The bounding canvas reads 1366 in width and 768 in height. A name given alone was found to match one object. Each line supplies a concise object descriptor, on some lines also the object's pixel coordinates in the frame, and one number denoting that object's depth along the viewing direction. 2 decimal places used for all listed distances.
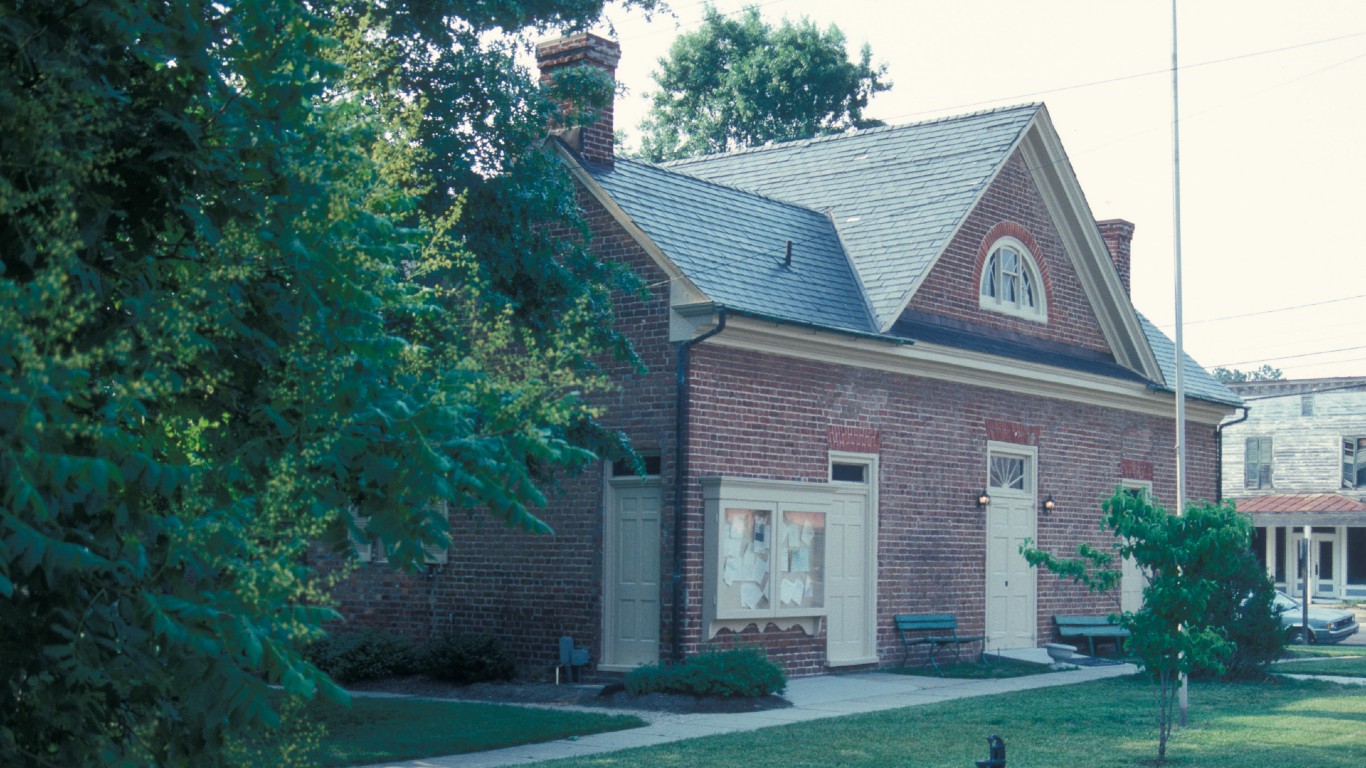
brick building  16.70
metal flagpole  15.76
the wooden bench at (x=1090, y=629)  22.14
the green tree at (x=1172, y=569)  12.32
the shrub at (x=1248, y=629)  18.75
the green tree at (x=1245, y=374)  96.19
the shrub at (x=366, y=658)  17.30
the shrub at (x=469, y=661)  16.80
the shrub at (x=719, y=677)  14.88
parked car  29.91
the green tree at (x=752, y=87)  44.00
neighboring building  48.84
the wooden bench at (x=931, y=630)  19.08
